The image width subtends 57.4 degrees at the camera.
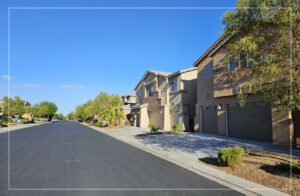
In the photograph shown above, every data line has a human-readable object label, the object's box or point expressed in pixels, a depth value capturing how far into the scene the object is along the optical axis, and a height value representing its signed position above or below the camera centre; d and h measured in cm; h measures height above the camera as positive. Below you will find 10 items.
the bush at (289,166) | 870 -191
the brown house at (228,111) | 1541 -16
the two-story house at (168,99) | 3002 +137
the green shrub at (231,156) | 1009 -173
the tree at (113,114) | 4647 -55
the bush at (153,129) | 2754 -188
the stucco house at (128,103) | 5250 +180
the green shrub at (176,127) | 2811 -182
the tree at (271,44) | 805 +200
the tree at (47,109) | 13200 +162
